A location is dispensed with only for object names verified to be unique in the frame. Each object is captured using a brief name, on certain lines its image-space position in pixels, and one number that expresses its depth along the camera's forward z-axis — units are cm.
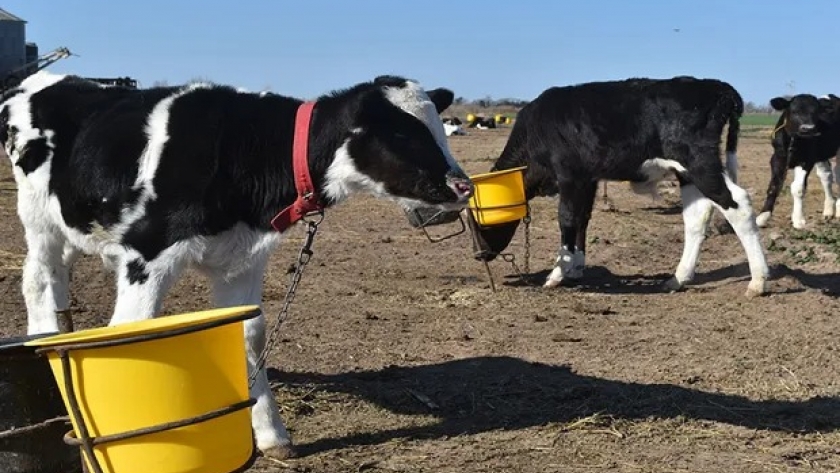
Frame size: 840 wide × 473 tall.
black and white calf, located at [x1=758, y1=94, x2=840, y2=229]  1501
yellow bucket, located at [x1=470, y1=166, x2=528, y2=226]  964
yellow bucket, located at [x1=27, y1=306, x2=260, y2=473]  317
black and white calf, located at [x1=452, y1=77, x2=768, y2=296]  991
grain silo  5203
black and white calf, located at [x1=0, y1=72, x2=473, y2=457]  491
